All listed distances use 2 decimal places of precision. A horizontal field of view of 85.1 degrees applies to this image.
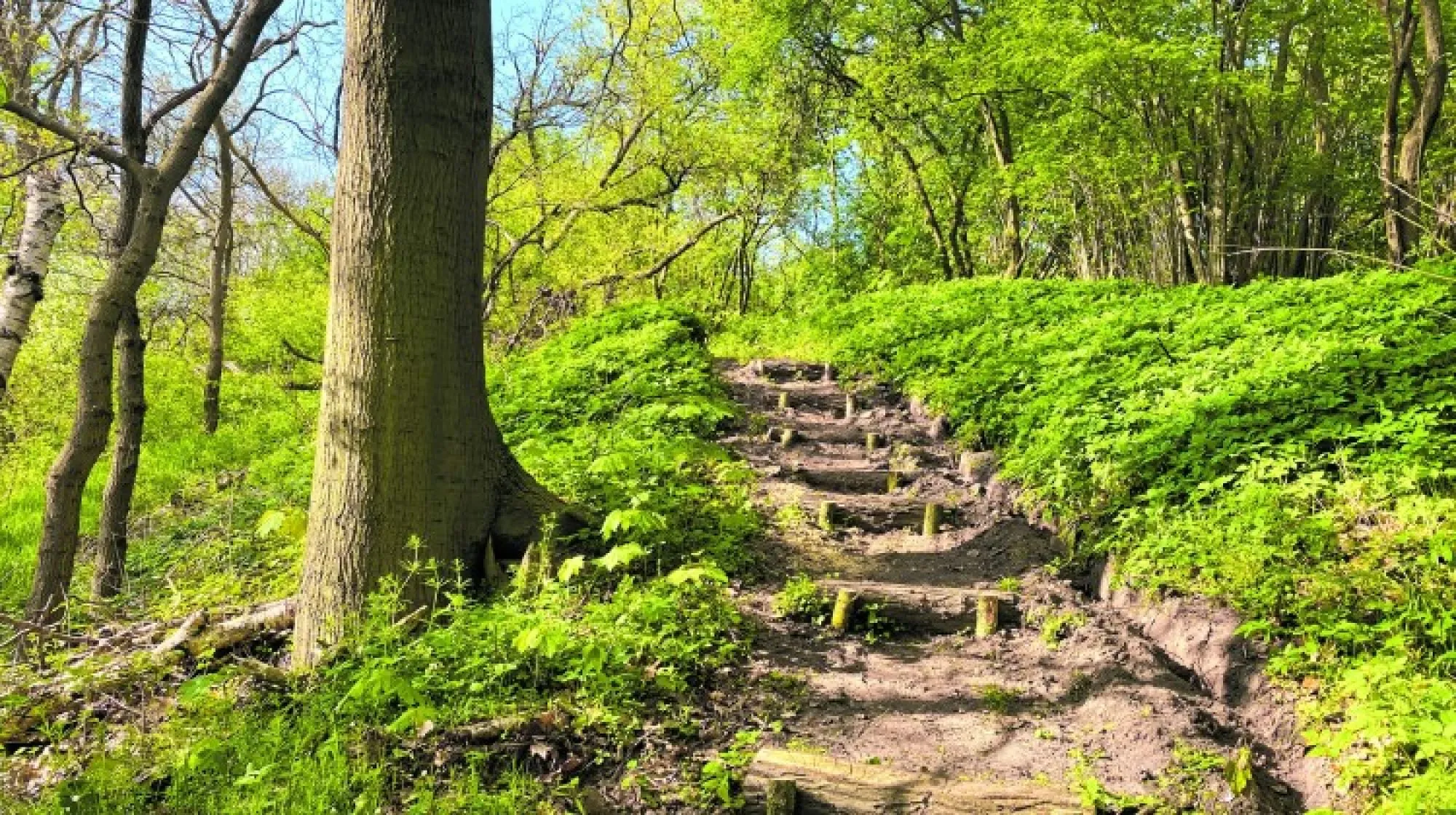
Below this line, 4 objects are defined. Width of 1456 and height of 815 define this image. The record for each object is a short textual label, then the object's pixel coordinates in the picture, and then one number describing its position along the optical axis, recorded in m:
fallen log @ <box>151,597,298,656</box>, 3.97
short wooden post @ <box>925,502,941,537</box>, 5.55
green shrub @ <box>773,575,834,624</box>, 4.30
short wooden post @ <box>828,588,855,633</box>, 4.25
